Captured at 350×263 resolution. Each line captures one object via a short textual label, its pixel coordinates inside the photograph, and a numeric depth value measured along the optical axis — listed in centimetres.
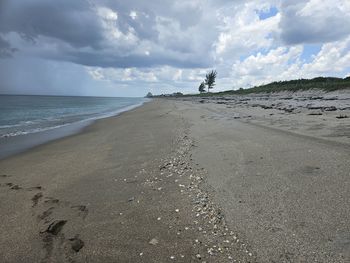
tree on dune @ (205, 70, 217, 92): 12438
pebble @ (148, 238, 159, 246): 387
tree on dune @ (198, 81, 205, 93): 15162
